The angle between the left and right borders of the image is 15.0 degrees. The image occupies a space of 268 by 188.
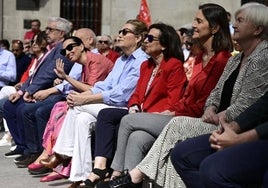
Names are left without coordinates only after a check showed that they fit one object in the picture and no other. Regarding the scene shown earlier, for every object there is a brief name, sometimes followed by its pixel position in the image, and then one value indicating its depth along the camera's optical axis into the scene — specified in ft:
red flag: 76.12
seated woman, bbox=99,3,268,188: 24.95
